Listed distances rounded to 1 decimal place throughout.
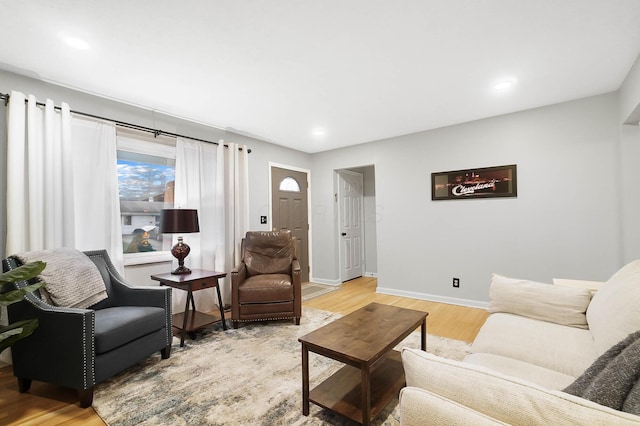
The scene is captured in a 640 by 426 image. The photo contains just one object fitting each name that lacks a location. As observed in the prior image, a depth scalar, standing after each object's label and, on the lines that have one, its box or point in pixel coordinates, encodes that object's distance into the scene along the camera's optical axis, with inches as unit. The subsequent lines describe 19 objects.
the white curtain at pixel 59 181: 93.7
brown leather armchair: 123.2
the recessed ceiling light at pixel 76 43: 80.0
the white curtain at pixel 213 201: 140.4
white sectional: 24.5
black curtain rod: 94.5
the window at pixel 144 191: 126.3
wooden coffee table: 61.3
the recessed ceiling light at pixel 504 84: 107.4
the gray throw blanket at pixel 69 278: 82.0
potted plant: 67.8
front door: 189.9
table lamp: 118.6
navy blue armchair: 72.6
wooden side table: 110.0
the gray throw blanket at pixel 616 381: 25.6
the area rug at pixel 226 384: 68.1
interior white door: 212.8
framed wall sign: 141.4
